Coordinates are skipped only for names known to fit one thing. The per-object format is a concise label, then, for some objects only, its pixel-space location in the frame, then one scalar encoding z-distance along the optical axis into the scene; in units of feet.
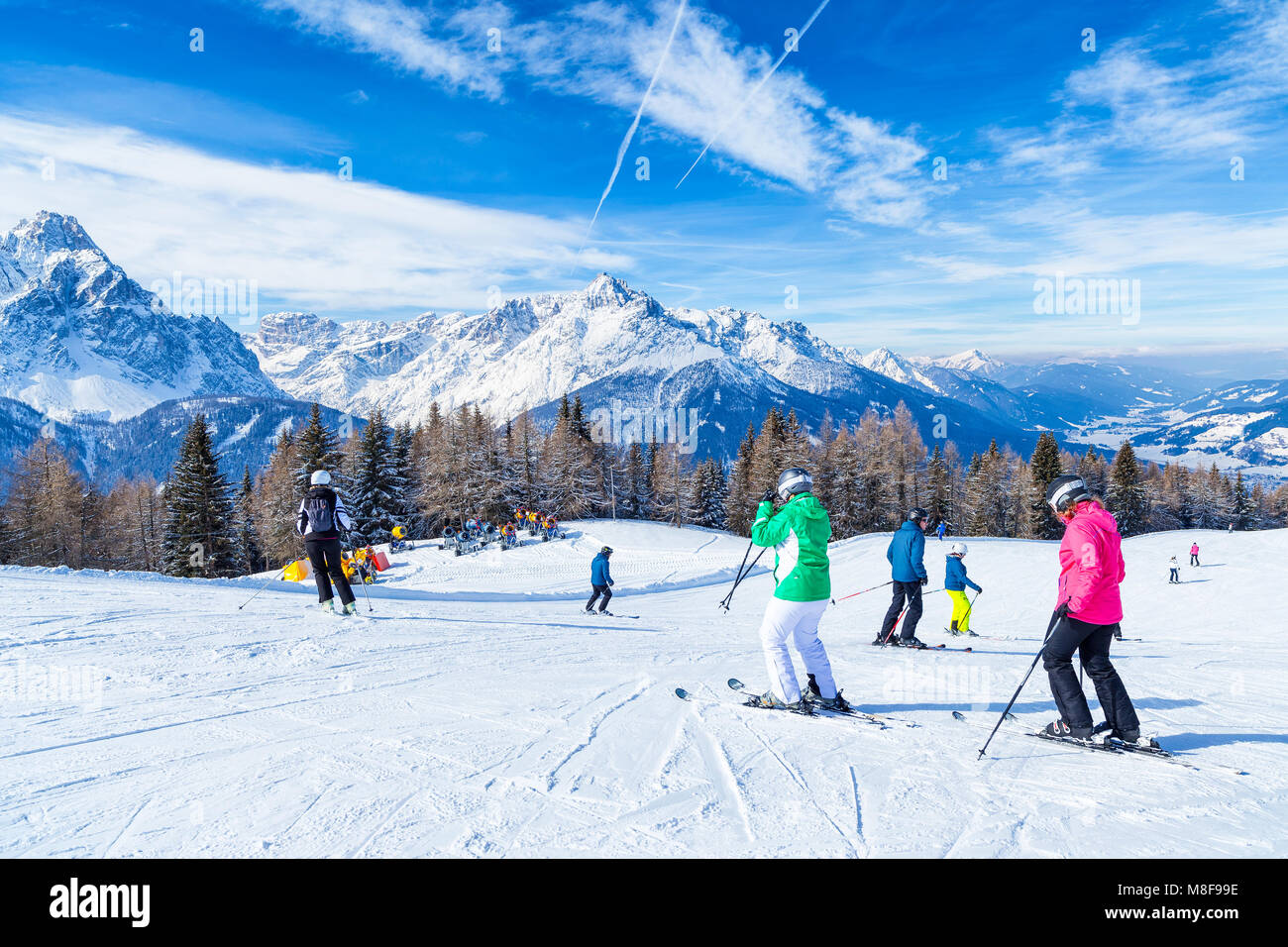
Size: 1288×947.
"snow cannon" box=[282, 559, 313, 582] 87.92
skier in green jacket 17.06
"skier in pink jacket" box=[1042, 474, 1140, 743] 15.61
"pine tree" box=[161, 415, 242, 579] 118.83
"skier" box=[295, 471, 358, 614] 28.78
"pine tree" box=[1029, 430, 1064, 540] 157.69
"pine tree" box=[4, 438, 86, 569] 118.62
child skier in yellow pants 38.58
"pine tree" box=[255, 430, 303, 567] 134.31
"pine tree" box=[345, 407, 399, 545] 148.15
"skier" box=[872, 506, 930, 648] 31.32
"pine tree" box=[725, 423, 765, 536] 175.49
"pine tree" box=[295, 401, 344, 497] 131.23
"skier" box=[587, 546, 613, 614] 48.57
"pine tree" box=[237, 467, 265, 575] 146.65
